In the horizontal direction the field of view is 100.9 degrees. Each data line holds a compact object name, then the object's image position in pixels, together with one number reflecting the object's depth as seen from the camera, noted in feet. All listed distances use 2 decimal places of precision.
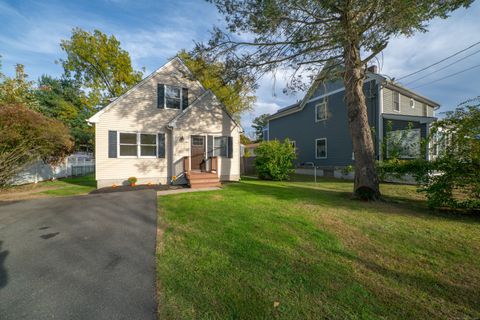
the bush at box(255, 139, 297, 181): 40.88
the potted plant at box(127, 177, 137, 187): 31.07
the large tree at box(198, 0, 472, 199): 17.49
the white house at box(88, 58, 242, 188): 30.66
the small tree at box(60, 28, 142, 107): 62.49
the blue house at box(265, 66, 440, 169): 37.99
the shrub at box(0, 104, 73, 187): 26.37
